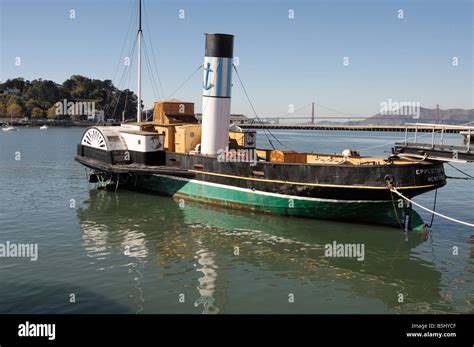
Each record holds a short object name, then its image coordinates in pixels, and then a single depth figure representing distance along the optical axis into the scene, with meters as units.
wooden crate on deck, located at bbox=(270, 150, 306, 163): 23.30
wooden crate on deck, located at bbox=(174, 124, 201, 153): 25.59
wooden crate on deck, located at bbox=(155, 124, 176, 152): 26.42
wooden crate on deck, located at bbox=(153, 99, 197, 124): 28.47
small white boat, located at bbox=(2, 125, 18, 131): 129.10
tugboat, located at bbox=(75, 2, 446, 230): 18.80
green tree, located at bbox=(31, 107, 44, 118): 177.60
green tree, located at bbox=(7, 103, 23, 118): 172.62
